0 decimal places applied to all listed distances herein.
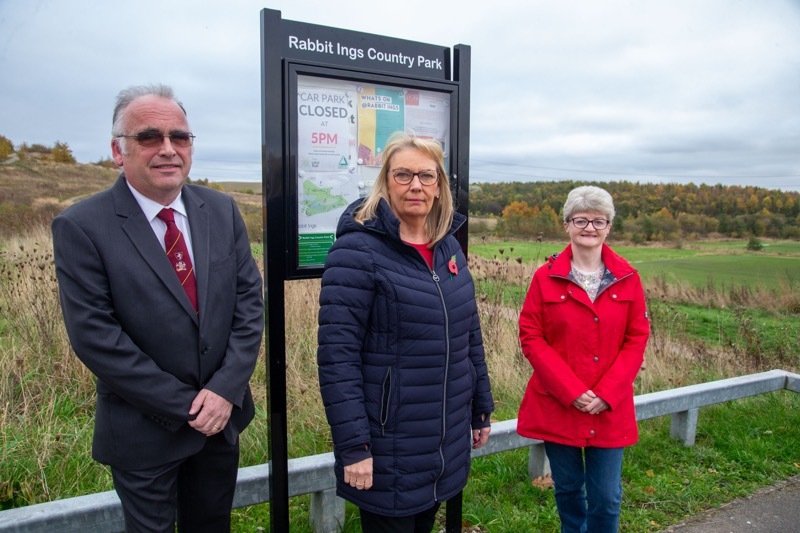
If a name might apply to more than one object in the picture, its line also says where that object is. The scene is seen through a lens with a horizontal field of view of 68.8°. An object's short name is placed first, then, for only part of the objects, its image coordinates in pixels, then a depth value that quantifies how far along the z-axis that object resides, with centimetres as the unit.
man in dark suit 204
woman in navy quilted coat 219
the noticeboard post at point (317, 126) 260
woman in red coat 290
